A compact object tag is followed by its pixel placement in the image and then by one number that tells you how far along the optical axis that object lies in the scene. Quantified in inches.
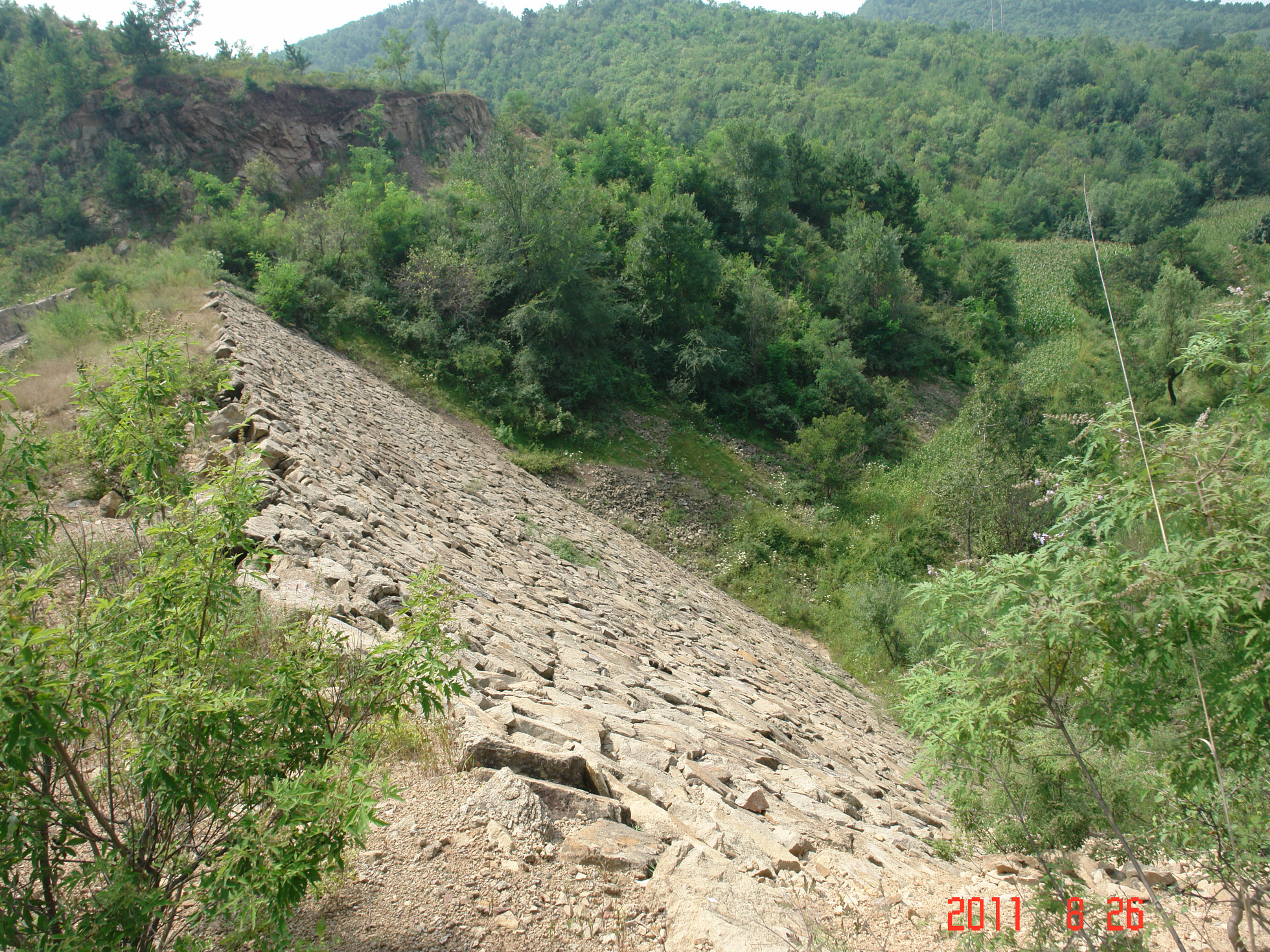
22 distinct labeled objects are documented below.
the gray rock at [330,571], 205.5
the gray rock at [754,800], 175.0
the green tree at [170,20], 1261.1
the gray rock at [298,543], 217.2
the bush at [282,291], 680.4
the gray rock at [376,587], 208.1
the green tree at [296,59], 1433.3
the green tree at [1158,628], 114.7
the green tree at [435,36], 2159.0
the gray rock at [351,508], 279.2
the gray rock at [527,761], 144.5
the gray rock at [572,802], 137.8
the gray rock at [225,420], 319.3
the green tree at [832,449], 764.0
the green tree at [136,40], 1211.9
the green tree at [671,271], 899.4
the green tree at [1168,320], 981.8
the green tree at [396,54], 1569.9
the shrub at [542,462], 658.2
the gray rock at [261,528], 213.9
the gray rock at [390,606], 200.4
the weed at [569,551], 402.3
